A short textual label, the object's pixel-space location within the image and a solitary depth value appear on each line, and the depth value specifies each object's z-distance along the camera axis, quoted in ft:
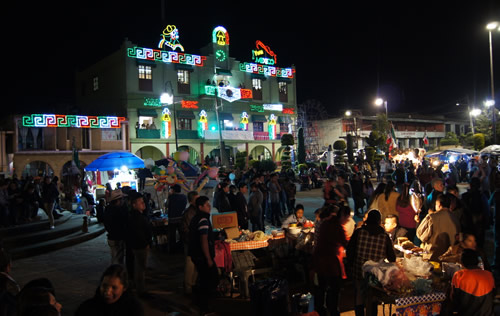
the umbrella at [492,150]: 68.83
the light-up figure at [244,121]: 126.36
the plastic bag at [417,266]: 17.50
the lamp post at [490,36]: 66.72
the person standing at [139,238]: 21.15
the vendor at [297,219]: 25.88
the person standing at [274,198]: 41.70
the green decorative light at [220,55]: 122.42
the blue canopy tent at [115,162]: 47.03
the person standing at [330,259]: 16.94
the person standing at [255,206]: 34.19
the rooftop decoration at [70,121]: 86.95
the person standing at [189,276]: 21.83
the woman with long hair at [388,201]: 26.55
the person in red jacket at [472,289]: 13.03
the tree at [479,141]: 105.91
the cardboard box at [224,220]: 26.11
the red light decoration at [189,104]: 114.11
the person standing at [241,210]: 30.89
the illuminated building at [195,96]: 107.14
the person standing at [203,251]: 17.85
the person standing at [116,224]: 23.07
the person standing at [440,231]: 19.35
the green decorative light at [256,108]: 128.77
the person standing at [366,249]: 16.24
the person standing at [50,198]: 36.71
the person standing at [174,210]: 30.63
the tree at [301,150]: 98.12
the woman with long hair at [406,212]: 24.50
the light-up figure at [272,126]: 133.28
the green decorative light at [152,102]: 107.76
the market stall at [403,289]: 15.17
